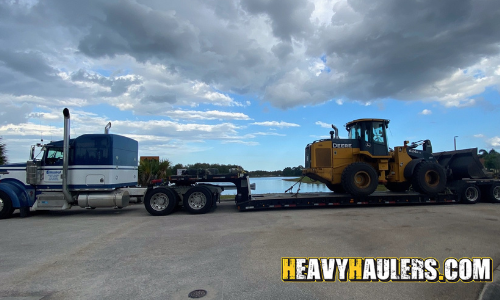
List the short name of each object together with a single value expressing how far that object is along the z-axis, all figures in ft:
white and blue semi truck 39.81
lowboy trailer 40.40
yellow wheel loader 42.75
